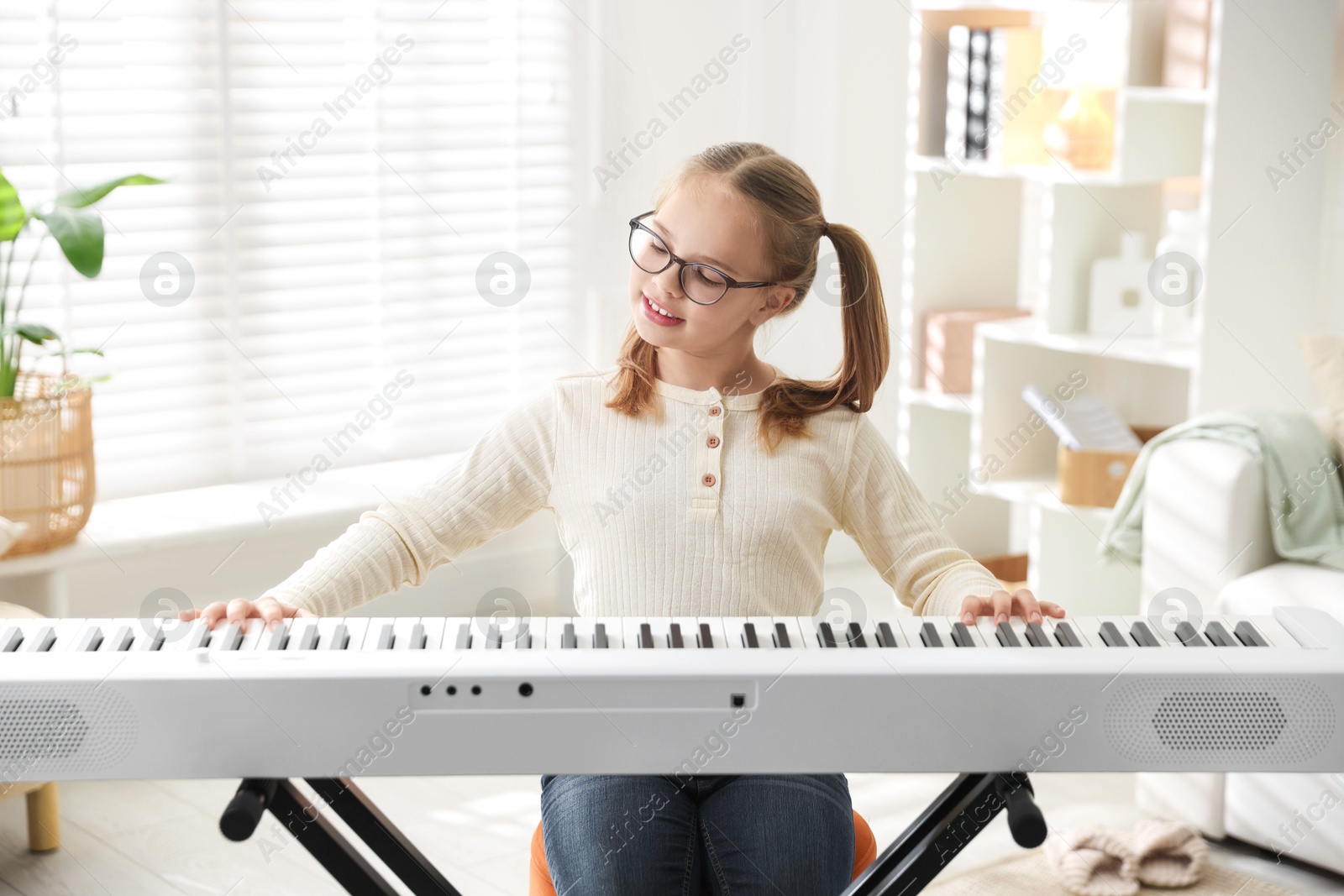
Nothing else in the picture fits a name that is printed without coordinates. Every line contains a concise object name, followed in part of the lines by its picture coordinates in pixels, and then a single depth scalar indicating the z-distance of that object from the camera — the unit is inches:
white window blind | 113.9
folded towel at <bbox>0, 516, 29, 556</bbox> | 87.4
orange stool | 51.6
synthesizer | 40.4
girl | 55.7
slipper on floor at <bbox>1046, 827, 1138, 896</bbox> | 84.4
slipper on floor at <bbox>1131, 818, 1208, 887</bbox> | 85.4
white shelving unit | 107.6
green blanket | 89.5
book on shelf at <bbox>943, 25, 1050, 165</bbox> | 128.3
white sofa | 84.4
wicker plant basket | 97.3
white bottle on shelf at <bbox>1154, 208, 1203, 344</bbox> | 114.3
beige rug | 84.6
